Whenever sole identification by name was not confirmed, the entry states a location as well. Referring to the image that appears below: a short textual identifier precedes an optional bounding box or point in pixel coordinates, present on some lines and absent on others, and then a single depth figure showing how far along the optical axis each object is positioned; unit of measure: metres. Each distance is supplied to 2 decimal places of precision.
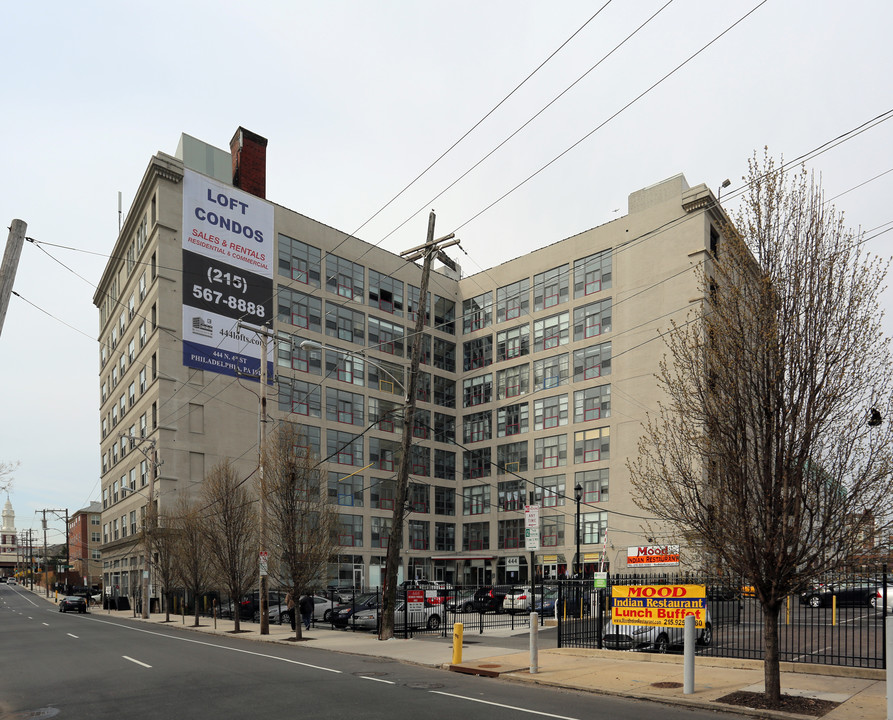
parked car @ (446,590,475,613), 38.34
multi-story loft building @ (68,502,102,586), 116.75
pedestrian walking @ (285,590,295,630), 26.90
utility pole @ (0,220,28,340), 12.30
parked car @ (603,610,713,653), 18.03
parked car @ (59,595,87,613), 55.50
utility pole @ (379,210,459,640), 24.22
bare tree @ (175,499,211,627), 37.19
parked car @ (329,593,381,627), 30.05
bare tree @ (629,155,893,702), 11.52
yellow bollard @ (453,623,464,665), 17.47
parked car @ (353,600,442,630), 26.67
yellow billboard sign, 15.88
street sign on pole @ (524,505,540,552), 22.45
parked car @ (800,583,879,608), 30.06
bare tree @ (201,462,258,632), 31.22
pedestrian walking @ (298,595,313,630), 30.22
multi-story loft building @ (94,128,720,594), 54.66
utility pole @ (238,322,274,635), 27.09
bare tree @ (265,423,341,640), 26.52
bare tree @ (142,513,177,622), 42.38
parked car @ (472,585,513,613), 39.94
